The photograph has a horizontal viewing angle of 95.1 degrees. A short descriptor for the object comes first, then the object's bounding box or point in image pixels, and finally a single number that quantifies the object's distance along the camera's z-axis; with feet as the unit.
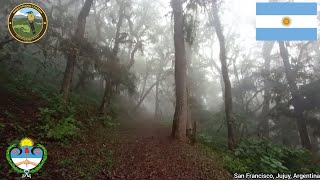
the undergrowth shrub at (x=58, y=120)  15.84
